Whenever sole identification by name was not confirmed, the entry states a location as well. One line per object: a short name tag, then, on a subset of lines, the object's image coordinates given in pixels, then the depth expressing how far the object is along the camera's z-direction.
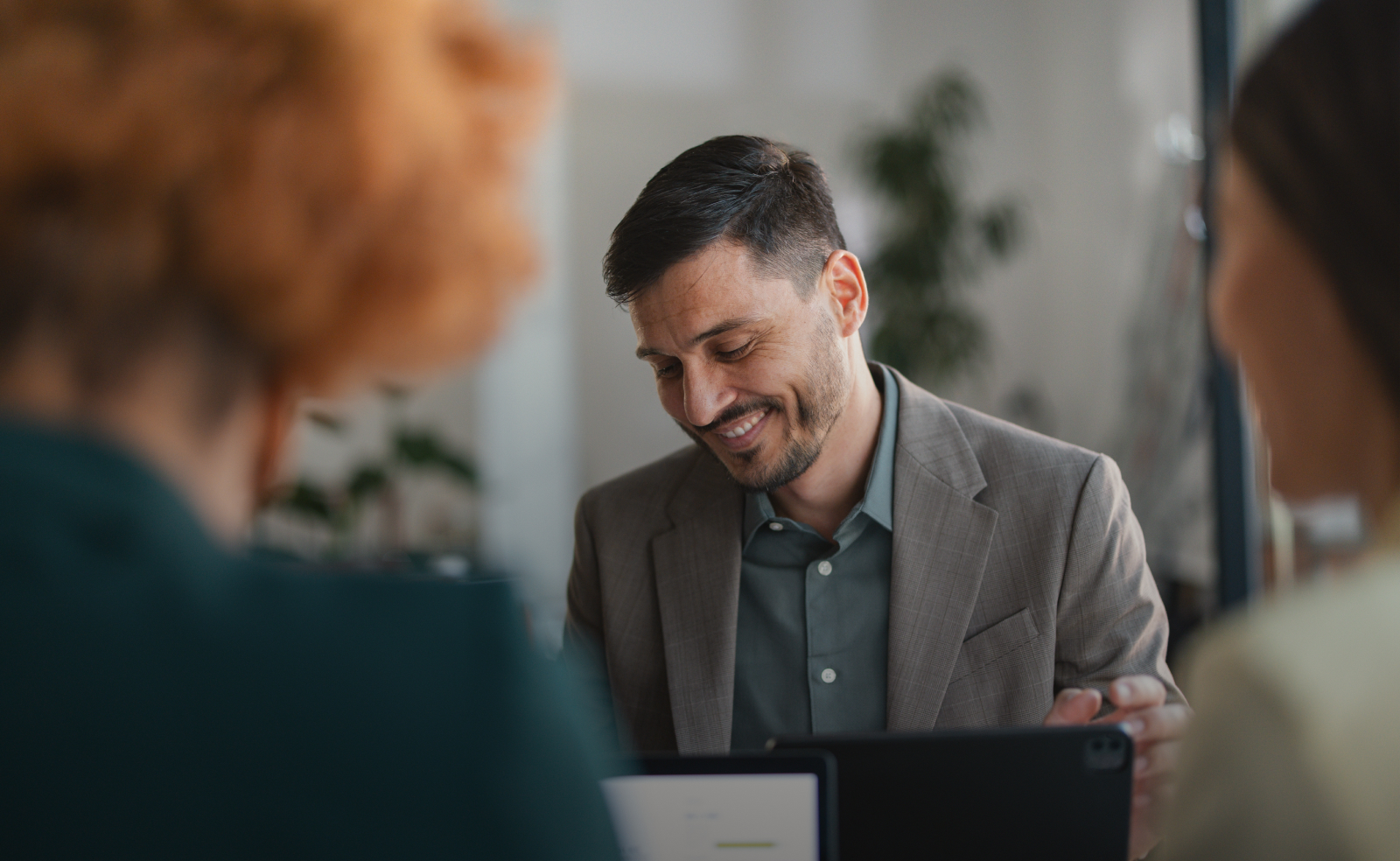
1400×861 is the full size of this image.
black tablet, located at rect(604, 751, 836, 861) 1.04
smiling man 1.55
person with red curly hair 0.53
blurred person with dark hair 0.55
